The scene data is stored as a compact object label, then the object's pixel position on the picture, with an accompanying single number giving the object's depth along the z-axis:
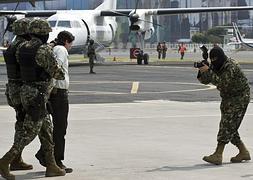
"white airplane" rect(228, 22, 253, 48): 60.97
